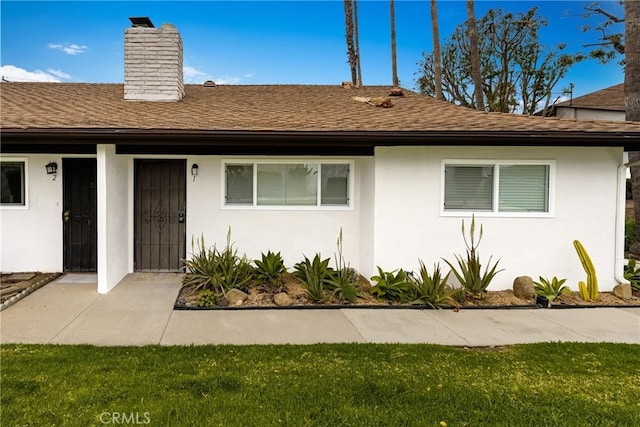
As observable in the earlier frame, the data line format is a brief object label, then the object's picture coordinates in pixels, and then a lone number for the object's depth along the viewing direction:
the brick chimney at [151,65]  8.84
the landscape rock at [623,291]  6.58
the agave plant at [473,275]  6.36
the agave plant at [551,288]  6.39
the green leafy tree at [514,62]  21.80
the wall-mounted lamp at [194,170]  7.57
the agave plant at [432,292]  6.08
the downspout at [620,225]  6.82
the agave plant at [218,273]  6.35
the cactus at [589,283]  6.46
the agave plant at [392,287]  6.30
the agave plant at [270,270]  6.84
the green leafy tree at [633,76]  9.38
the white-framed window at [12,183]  7.43
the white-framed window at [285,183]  7.65
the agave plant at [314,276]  6.18
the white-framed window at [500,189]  6.95
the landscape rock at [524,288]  6.44
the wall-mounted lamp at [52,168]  7.41
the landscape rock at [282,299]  6.01
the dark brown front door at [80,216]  7.55
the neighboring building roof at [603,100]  17.48
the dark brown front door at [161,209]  7.62
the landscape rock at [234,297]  5.98
